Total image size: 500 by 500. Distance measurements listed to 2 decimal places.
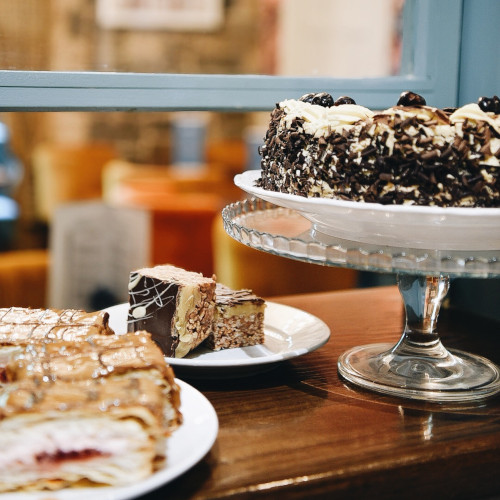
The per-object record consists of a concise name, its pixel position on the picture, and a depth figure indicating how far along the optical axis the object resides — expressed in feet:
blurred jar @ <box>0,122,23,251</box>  10.93
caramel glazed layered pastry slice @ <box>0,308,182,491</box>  2.03
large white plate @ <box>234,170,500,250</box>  2.51
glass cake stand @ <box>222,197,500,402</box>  2.41
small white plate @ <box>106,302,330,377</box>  2.89
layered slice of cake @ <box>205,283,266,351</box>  3.20
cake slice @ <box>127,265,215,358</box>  3.01
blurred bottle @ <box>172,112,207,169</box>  16.99
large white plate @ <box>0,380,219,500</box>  1.98
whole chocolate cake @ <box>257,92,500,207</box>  2.70
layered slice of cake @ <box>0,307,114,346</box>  2.55
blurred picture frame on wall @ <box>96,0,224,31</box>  16.70
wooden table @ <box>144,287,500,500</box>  2.24
